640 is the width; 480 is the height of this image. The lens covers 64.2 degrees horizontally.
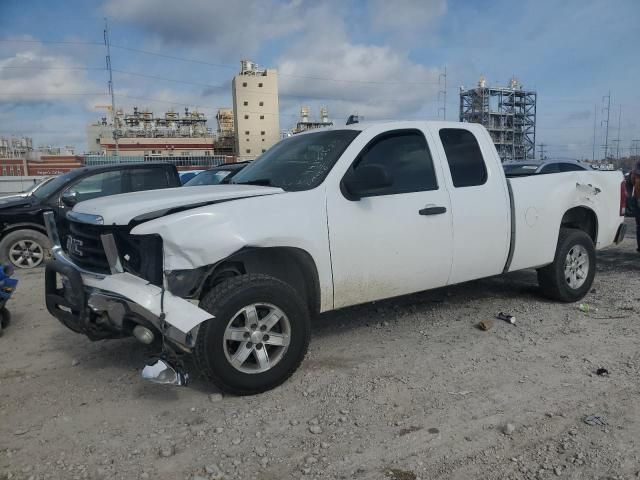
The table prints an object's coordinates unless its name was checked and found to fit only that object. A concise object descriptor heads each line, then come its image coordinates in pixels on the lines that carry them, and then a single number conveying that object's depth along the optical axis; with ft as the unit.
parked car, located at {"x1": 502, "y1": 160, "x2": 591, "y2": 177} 44.21
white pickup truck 10.73
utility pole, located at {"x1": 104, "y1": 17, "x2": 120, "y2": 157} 162.20
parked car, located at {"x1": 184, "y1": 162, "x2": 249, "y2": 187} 36.11
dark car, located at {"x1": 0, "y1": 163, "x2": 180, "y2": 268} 27.22
